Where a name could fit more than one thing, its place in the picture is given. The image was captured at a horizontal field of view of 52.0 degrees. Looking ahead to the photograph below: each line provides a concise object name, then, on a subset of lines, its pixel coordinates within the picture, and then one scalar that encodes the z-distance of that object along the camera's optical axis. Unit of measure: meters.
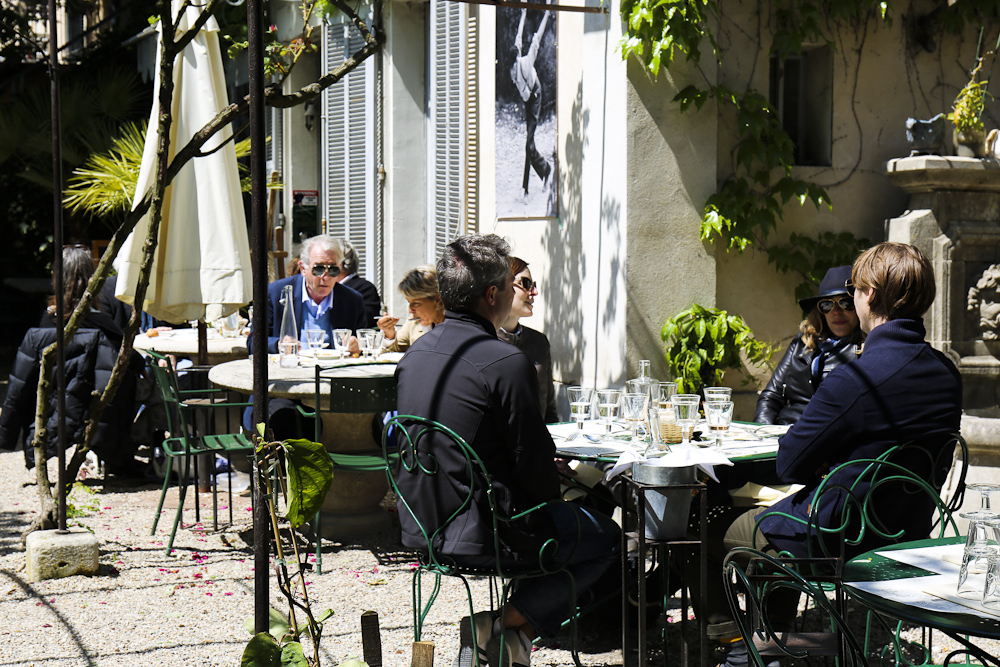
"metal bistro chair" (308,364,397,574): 4.50
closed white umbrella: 5.64
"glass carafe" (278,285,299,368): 5.34
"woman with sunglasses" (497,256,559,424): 4.67
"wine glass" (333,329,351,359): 5.75
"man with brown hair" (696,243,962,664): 2.98
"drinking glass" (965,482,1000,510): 2.03
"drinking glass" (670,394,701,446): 3.60
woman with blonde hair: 5.12
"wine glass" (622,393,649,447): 3.77
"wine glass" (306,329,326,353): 5.84
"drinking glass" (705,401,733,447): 3.66
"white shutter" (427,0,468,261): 8.11
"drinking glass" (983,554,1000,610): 1.95
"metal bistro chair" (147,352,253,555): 5.11
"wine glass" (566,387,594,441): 3.91
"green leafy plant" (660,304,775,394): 5.97
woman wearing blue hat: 4.59
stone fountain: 6.20
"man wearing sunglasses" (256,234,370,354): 6.29
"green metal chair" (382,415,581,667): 3.05
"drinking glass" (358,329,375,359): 5.75
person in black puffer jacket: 6.08
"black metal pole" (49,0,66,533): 4.45
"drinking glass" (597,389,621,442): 3.84
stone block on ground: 4.52
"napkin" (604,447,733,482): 3.05
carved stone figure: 6.29
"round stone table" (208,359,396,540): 5.12
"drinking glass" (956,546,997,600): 2.00
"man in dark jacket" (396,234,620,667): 3.09
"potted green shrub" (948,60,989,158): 6.27
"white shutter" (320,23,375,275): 9.77
